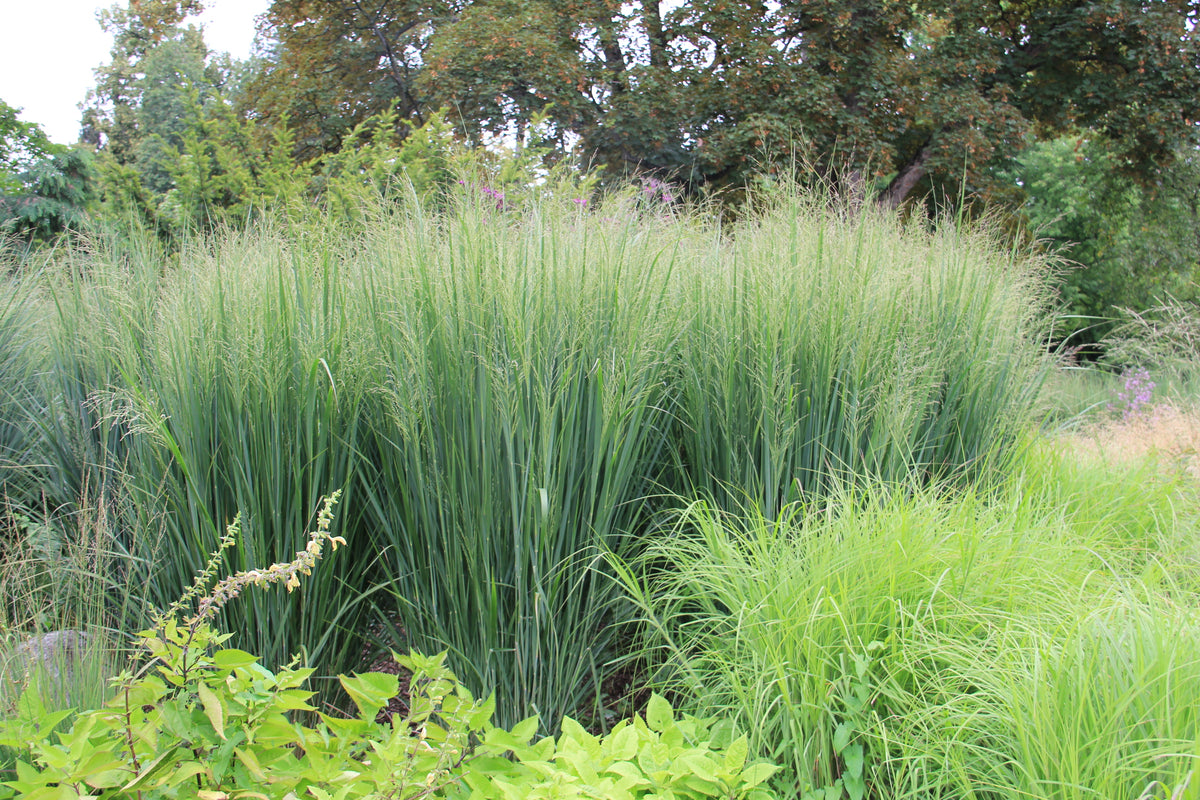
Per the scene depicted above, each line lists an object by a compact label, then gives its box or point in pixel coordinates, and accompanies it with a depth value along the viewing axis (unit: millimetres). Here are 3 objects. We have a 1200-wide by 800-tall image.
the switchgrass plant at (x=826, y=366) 2525
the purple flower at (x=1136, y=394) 7996
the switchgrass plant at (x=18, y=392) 3152
